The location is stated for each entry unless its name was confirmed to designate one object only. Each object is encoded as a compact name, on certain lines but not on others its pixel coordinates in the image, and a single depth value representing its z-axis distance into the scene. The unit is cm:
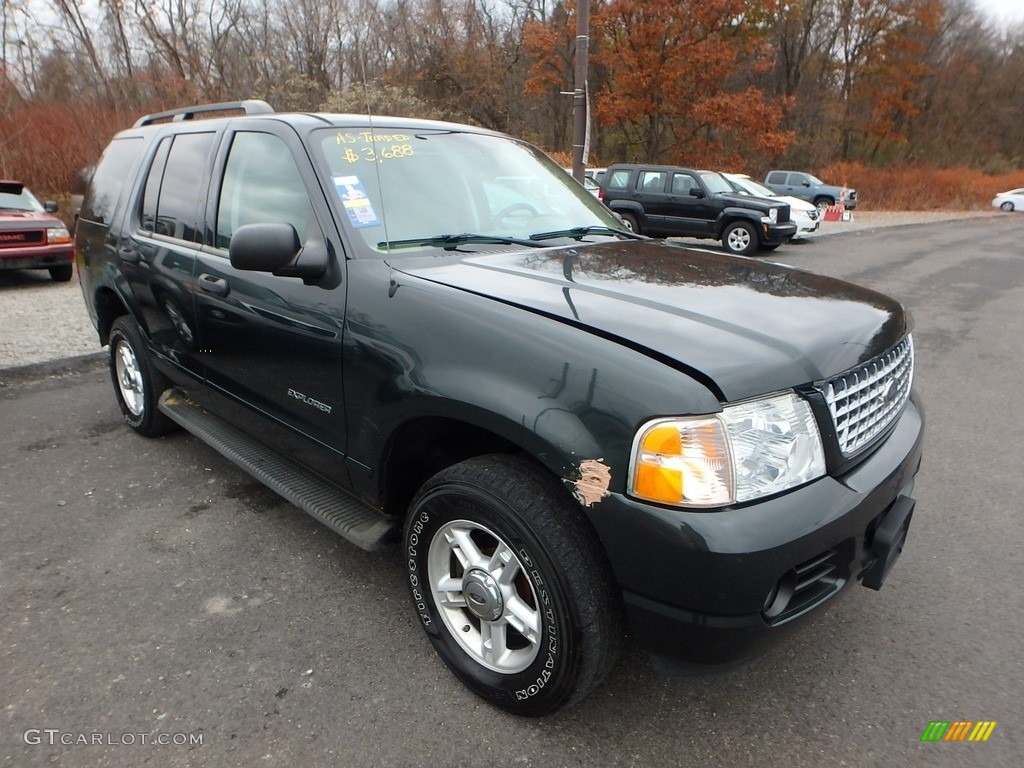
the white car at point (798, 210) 1627
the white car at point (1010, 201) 3506
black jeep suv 1452
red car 891
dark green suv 176
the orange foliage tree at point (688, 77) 2894
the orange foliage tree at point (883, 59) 3975
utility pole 1086
